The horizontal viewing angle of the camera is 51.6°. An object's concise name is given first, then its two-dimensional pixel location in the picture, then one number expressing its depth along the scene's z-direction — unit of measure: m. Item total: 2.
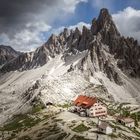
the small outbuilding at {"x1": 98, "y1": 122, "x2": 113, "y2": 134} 60.96
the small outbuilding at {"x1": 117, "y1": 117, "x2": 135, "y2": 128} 76.54
